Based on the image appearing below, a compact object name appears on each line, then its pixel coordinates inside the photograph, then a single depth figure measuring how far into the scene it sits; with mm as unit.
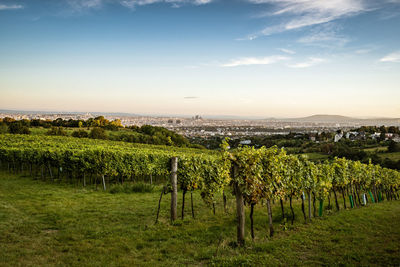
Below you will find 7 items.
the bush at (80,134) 60531
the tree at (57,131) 55716
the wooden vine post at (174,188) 8734
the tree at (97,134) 59959
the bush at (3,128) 50988
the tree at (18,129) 53188
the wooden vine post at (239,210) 6660
